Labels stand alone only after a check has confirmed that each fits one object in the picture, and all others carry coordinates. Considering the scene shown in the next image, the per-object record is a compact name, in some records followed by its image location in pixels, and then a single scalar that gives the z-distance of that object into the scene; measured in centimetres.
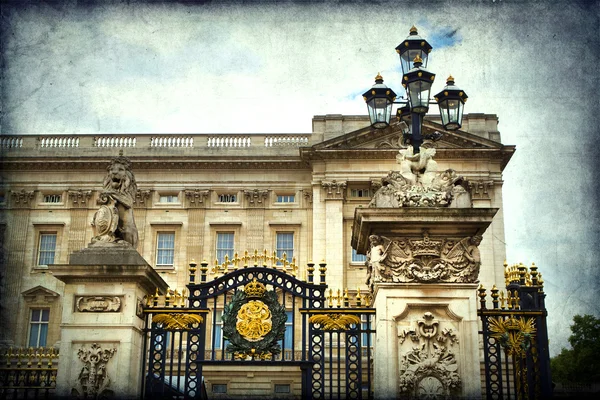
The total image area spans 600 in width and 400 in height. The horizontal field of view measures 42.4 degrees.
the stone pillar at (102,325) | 1208
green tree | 3725
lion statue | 1286
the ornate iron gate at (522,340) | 1227
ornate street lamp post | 1345
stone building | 4356
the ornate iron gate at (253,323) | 1246
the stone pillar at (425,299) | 1178
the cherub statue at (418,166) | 1277
